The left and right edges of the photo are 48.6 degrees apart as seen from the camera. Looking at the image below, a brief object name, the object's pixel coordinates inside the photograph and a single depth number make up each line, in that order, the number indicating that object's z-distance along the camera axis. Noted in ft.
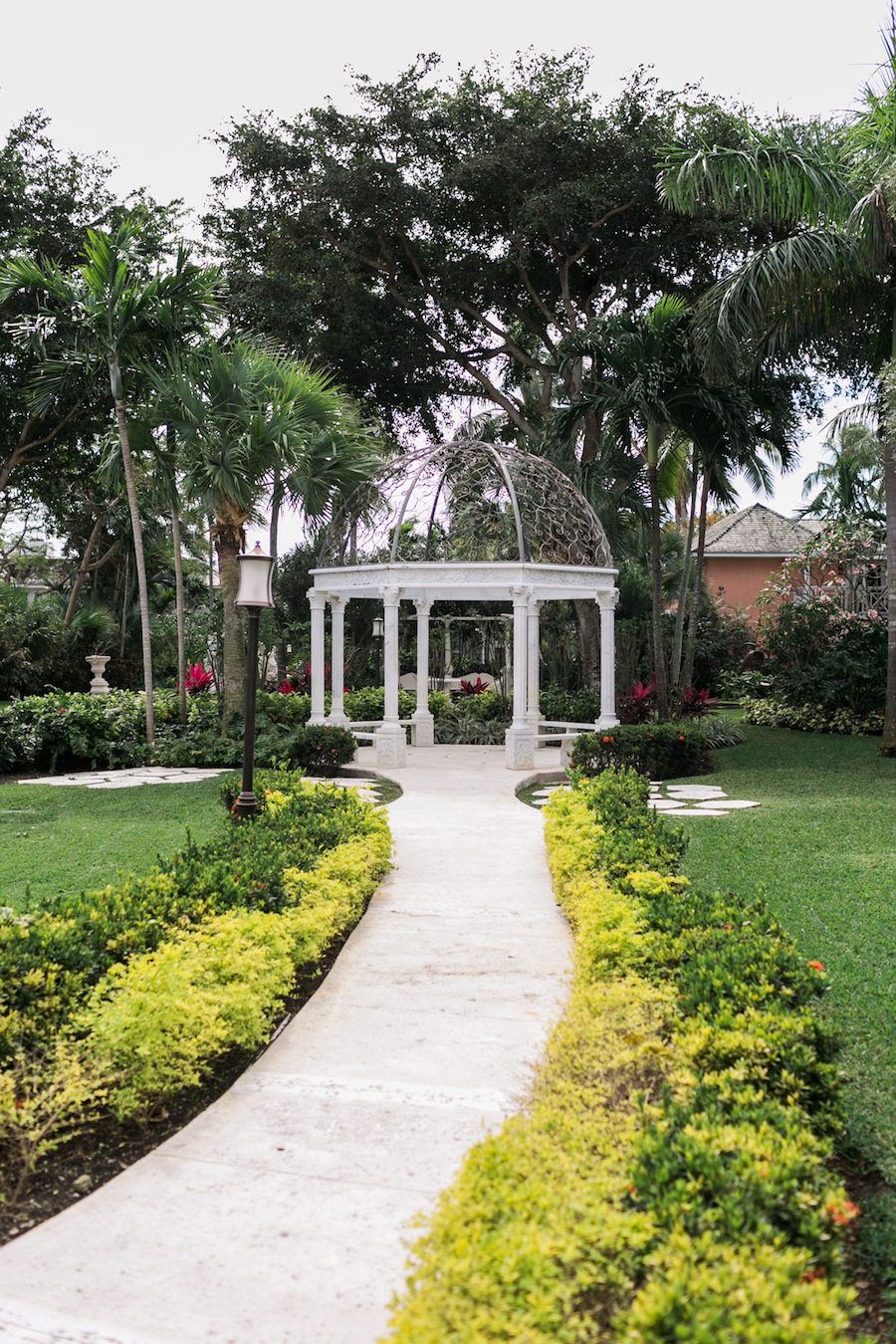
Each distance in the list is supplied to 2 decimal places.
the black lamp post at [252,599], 23.79
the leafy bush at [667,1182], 6.50
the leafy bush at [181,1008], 11.49
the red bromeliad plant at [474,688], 59.21
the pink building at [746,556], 104.58
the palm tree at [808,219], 39.42
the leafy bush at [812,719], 57.11
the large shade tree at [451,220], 55.62
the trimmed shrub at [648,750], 38.29
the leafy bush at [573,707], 52.26
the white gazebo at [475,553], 43.11
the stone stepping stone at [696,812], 31.53
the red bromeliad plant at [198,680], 58.29
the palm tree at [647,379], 46.88
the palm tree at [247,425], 42.37
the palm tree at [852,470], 105.09
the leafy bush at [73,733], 43.52
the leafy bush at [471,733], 53.93
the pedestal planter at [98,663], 60.35
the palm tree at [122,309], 42.52
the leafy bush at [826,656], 58.70
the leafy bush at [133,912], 12.37
